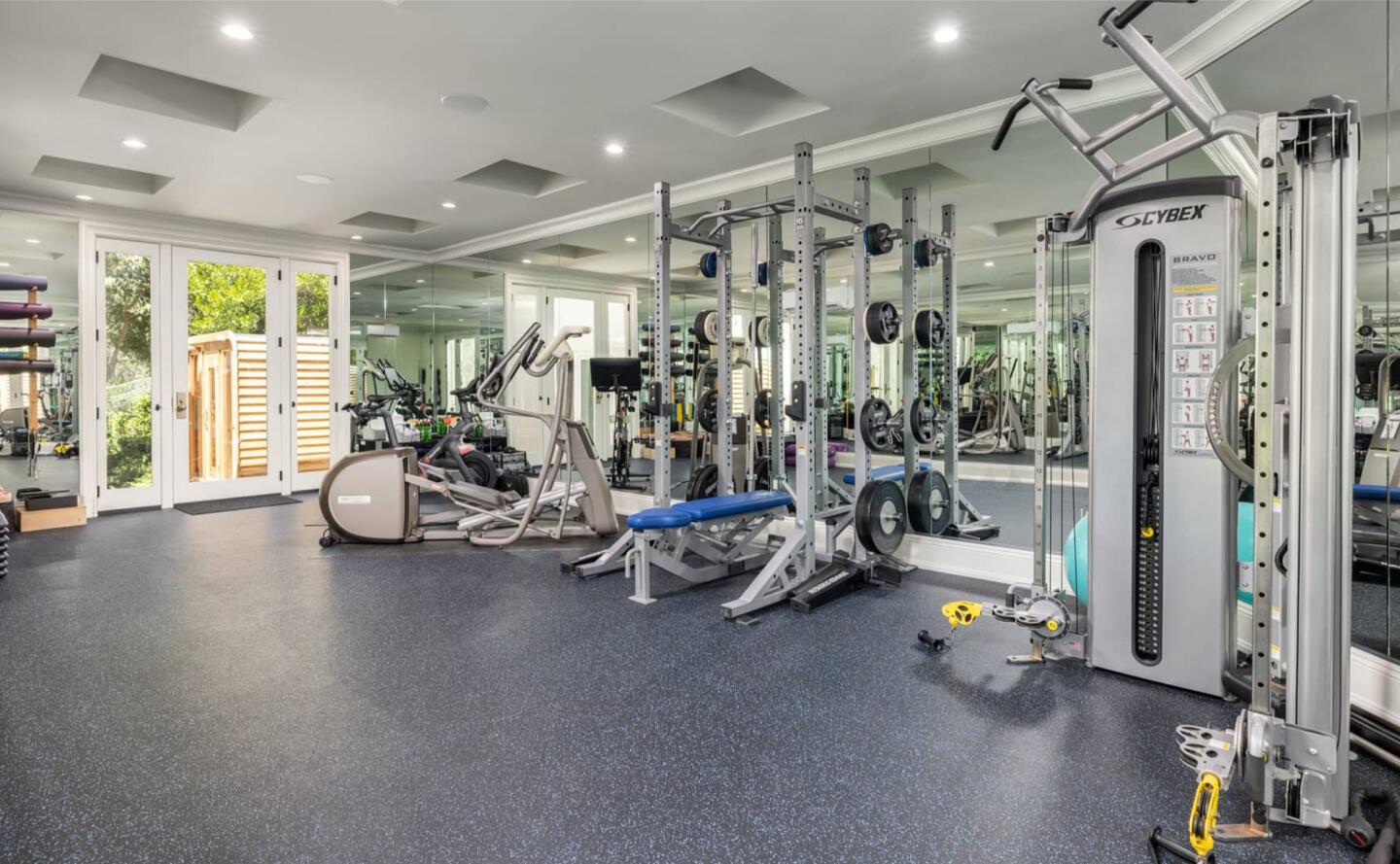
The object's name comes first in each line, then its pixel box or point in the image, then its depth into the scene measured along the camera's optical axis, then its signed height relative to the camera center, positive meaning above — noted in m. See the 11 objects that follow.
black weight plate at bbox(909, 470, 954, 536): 4.39 -0.50
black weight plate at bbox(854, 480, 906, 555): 4.01 -0.53
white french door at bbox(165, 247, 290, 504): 6.95 +0.45
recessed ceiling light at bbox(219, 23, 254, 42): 3.27 +1.73
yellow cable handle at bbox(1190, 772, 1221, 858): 1.59 -0.84
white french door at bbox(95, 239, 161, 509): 6.54 +0.41
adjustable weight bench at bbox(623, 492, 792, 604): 3.82 -0.66
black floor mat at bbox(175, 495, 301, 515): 6.71 -0.76
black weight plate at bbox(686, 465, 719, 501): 5.18 -0.44
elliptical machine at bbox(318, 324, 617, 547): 5.00 -0.46
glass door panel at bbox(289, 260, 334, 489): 7.68 +0.48
